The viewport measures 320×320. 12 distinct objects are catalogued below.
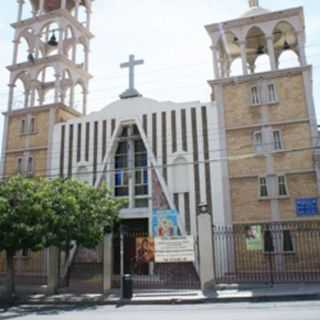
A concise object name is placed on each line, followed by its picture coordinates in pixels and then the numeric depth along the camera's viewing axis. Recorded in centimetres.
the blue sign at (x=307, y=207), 1978
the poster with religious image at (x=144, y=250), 1930
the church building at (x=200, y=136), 2094
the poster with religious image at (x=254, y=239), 1931
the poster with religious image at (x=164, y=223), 2188
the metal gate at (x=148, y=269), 1828
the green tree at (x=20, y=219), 1585
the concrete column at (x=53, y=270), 1816
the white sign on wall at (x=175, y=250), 1656
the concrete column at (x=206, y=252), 1642
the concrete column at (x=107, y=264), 1752
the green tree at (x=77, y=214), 1709
